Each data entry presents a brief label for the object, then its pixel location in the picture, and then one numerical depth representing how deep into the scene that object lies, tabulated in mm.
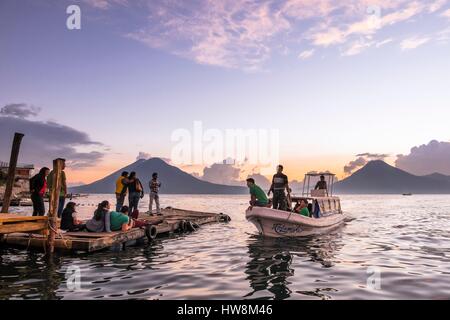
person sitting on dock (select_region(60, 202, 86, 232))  16688
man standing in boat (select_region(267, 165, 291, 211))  18875
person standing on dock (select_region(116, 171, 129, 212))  19859
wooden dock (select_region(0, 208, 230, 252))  13977
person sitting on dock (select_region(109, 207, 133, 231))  16438
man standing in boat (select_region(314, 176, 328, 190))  24825
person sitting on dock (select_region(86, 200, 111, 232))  16172
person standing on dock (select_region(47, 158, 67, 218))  16797
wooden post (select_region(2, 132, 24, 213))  17250
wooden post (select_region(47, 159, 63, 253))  13883
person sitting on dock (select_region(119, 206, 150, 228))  17547
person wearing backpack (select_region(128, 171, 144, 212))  20386
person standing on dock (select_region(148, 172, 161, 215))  24831
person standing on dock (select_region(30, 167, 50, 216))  15766
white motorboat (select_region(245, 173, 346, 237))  18484
